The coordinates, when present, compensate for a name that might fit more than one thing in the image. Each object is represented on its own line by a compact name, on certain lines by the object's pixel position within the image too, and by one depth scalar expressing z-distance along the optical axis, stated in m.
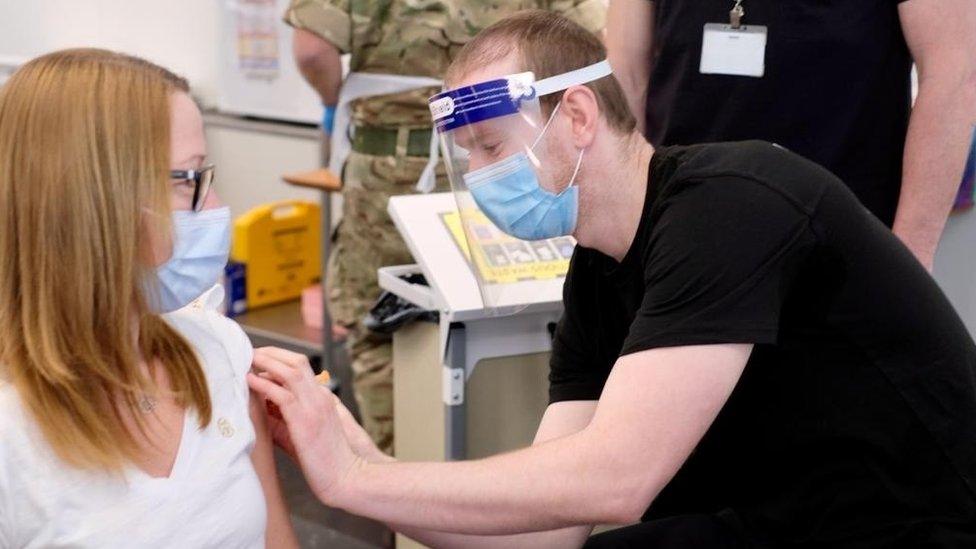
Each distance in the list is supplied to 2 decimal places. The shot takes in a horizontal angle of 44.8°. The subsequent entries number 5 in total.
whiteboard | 4.95
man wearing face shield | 1.31
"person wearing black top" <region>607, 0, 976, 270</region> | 1.96
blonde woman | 1.24
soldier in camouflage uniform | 2.71
